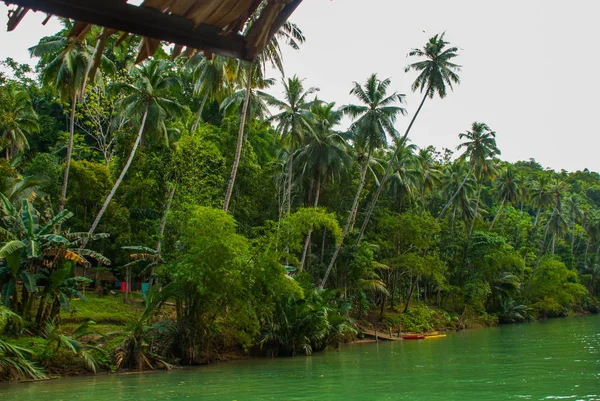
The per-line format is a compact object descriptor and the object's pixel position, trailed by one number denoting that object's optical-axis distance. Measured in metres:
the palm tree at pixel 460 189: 49.78
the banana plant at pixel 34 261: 16.45
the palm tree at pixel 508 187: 53.56
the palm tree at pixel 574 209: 65.31
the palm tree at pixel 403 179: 41.31
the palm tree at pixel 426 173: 46.62
